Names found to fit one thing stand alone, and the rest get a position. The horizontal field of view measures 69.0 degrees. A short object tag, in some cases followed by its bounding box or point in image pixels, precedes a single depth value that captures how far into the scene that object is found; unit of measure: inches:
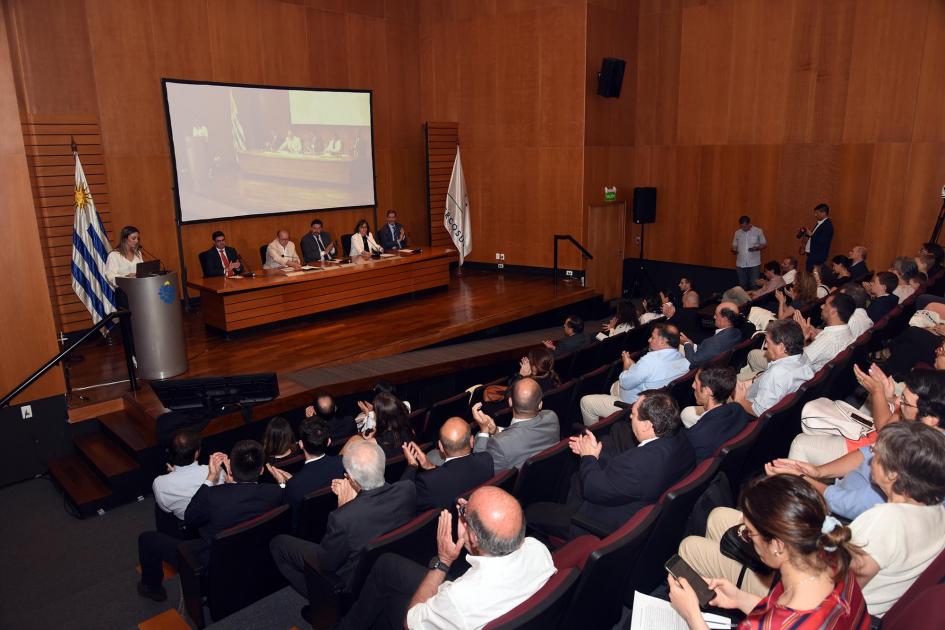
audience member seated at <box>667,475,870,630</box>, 71.2
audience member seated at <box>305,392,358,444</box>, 192.5
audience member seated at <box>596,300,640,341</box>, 261.0
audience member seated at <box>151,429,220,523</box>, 159.2
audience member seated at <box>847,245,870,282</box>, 318.7
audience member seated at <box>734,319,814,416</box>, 164.1
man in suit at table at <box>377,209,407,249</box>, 406.3
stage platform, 250.8
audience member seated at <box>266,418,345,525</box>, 142.9
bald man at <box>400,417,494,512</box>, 128.2
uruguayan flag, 295.0
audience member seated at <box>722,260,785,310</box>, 308.6
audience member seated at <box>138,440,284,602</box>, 135.6
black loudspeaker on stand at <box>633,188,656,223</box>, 436.1
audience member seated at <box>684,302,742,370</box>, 208.8
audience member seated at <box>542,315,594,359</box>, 247.9
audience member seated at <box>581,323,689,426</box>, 189.6
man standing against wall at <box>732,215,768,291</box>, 397.4
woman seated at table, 379.6
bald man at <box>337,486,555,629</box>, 87.5
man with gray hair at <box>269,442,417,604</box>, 116.6
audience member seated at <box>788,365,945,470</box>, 121.5
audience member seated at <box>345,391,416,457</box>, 164.9
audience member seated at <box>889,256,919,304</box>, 261.0
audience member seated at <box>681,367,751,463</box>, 137.8
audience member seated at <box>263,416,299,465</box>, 161.5
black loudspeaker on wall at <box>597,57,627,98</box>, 405.4
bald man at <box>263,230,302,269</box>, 349.1
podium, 243.6
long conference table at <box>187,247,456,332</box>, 307.7
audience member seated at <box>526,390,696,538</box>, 118.7
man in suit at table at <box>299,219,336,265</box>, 373.7
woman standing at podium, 293.3
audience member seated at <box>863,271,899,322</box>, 239.6
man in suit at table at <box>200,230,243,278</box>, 335.3
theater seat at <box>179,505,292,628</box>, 127.8
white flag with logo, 457.4
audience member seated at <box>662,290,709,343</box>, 269.9
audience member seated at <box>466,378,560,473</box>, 146.4
